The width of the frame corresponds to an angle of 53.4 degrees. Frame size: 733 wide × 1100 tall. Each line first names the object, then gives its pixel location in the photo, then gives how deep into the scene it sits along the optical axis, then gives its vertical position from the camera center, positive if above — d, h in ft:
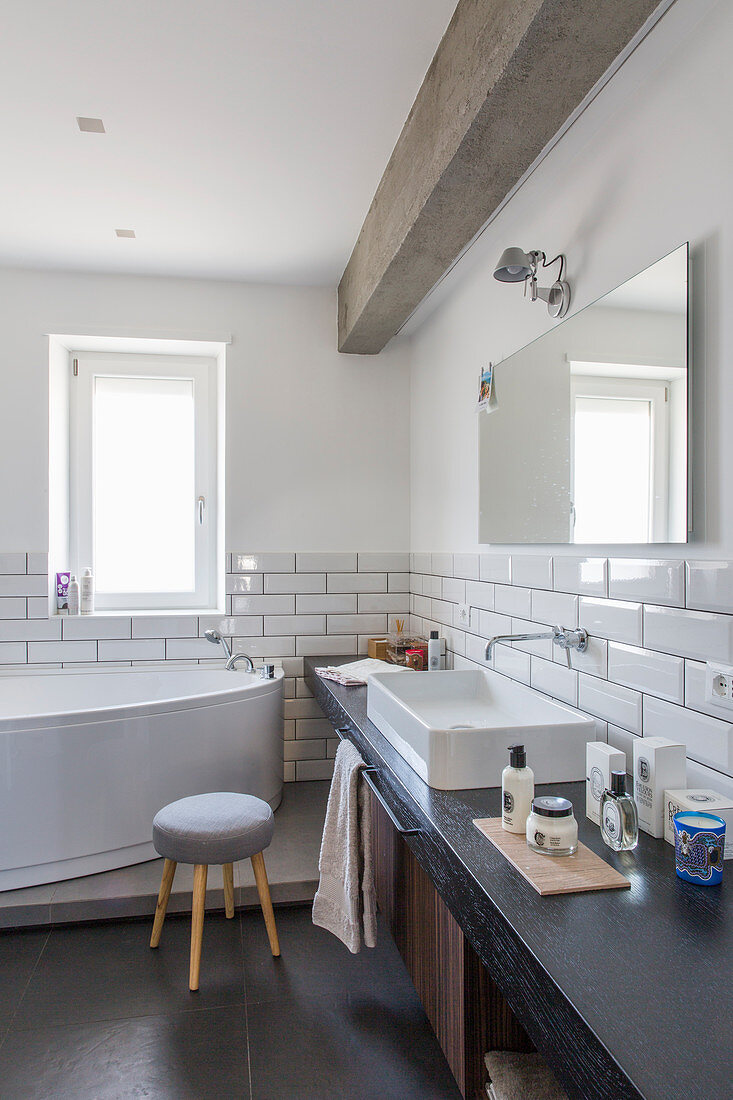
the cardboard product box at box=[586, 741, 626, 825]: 4.68 -1.48
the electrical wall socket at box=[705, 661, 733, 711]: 4.45 -0.88
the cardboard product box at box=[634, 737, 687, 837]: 4.49 -1.43
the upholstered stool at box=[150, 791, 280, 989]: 7.32 -3.03
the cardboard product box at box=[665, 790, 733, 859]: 4.25 -1.54
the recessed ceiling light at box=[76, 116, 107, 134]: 7.50 +4.33
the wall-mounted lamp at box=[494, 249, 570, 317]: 6.26 +2.35
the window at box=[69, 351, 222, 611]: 12.49 +1.09
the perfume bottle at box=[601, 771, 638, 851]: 4.36 -1.66
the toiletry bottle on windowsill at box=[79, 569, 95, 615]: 12.00 -0.86
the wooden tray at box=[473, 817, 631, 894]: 3.92 -1.84
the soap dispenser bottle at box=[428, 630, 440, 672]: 9.91 -1.52
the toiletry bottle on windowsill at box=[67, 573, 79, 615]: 11.94 -0.91
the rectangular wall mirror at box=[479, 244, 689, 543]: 5.06 +1.00
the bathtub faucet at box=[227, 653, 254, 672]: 11.35 -1.87
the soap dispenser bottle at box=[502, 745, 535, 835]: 4.59 -1.60
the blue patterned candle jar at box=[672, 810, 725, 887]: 3.96 -1.68
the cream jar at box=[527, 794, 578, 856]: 4.24 -1.68
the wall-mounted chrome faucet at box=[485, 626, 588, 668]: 6.25 -0.86
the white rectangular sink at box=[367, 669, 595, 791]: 5.39 -1.57
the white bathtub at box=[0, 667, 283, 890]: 8.71 -2.92
